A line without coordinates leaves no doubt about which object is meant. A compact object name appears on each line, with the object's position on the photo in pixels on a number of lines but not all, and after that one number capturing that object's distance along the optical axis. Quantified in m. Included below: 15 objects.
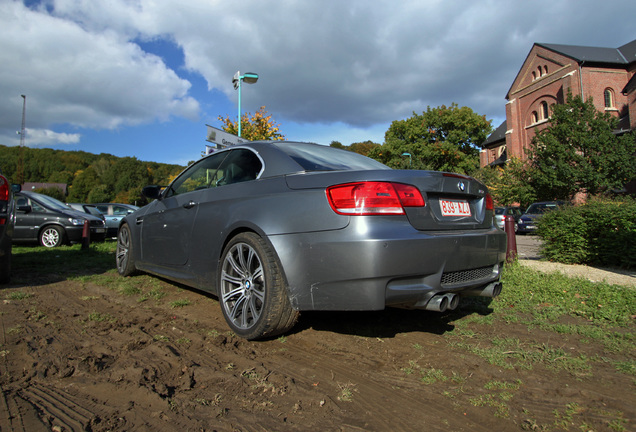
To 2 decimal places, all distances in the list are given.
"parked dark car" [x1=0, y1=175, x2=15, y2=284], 4.75
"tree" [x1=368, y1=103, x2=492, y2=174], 44.00
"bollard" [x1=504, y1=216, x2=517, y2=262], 6.00
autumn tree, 17.14
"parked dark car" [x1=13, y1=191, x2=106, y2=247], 10.02
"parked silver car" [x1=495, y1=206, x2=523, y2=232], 23.59
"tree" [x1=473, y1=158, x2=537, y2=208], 30.92
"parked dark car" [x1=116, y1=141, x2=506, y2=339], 2.38
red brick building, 34.19
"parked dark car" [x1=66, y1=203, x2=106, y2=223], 15.38
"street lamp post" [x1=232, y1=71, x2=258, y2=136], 13.34
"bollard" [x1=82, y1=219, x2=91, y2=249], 9.59
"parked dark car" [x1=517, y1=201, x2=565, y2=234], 19.76
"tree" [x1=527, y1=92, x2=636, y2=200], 26.52
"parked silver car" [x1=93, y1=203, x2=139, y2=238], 15.96
